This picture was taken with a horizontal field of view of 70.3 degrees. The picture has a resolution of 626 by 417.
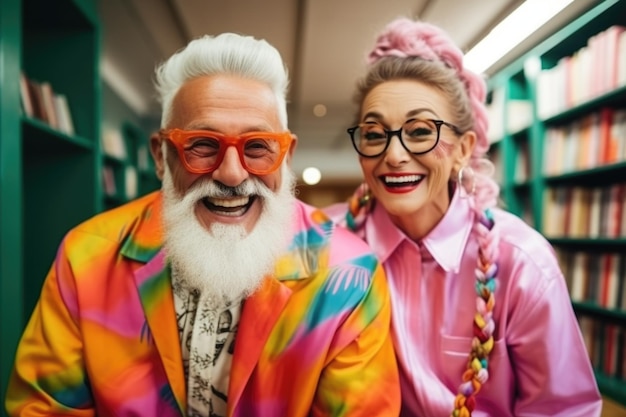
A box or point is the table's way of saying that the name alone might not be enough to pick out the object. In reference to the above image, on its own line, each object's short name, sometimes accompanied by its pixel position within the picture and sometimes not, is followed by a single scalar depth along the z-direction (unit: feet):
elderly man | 2.96
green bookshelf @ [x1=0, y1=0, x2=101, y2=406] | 4.67
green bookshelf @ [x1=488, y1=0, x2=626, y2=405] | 2.80
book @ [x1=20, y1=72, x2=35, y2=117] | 5.81
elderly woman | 3.25
